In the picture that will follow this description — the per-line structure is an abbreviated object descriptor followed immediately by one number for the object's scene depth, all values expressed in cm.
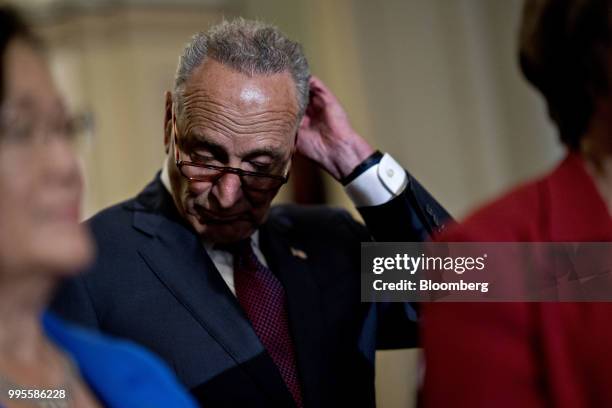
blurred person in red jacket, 91
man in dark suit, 125
